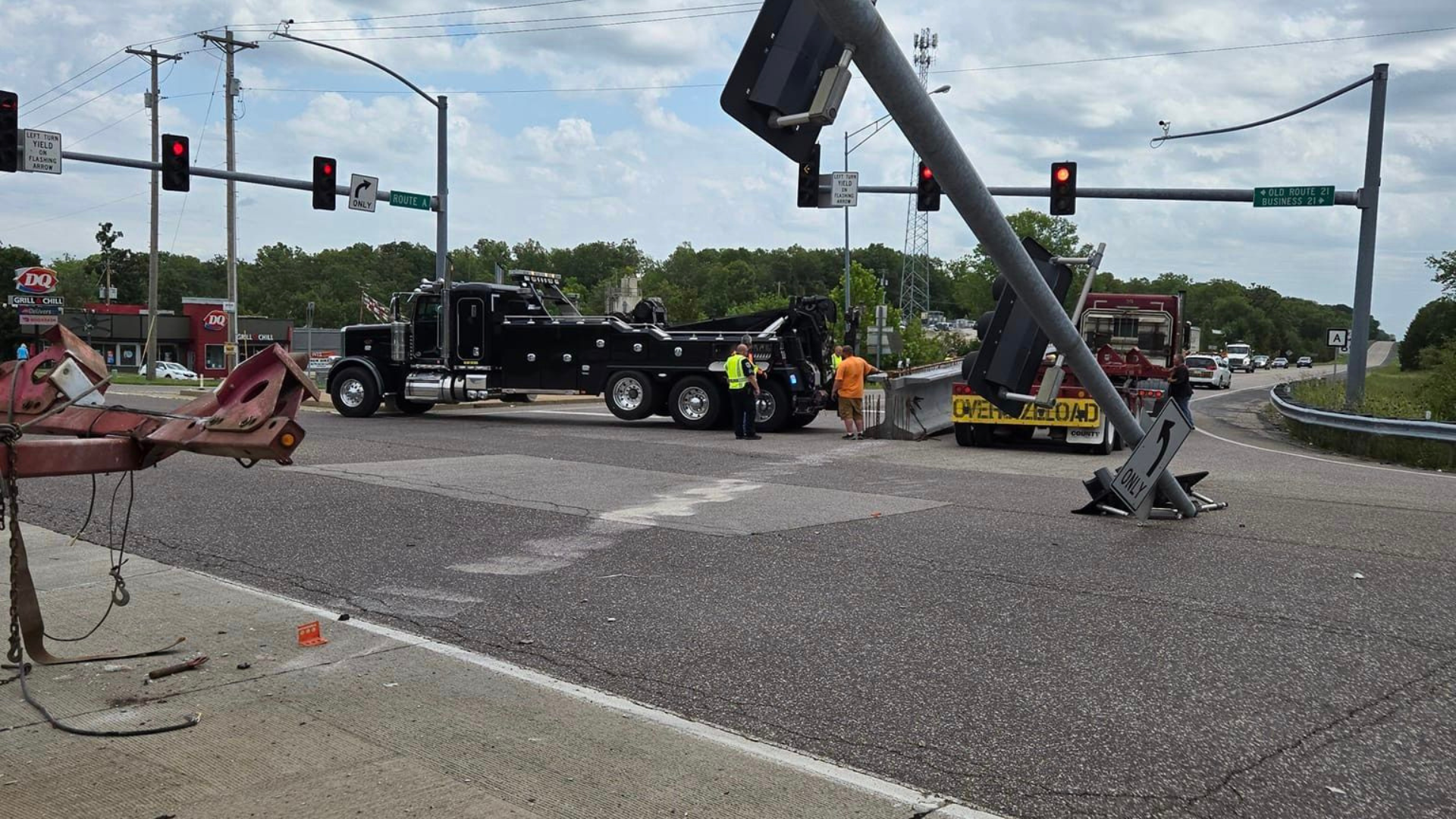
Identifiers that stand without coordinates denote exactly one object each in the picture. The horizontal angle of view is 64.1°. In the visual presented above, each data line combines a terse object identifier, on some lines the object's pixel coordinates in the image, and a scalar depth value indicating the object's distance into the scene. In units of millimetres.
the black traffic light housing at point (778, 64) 4508
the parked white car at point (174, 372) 58675
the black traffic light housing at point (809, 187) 26344
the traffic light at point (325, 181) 26703
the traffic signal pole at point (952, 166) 4328
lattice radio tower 61503
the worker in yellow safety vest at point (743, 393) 19203
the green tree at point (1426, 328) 68438
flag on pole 24378
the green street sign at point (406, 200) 28031
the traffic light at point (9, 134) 22297
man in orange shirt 19844
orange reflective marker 6027
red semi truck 17781
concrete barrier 20078
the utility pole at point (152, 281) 44531
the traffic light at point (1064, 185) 25312
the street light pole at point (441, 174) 27172
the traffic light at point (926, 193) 26078
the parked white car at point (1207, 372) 57219
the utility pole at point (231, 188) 40812
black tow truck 21156
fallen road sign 9719
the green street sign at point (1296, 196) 23969
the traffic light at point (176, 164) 25094
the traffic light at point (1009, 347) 8281
